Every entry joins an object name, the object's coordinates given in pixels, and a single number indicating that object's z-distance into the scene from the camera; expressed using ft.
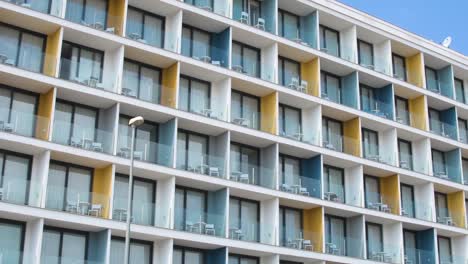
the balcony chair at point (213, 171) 130.11
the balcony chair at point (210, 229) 126.11
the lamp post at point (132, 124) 90.89
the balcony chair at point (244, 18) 144.77
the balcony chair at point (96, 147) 119.03
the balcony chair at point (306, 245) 137.39
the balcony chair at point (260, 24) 145.97
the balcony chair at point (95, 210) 115.34
